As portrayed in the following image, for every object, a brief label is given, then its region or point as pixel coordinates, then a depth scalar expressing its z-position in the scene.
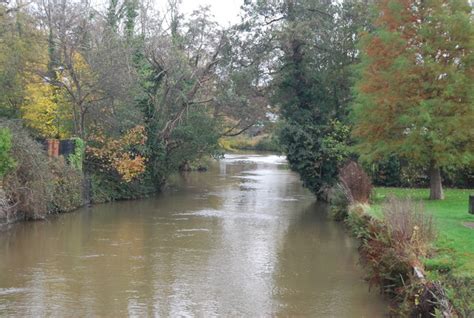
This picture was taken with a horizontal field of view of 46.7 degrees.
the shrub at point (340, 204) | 19.04
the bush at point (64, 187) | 20.42
